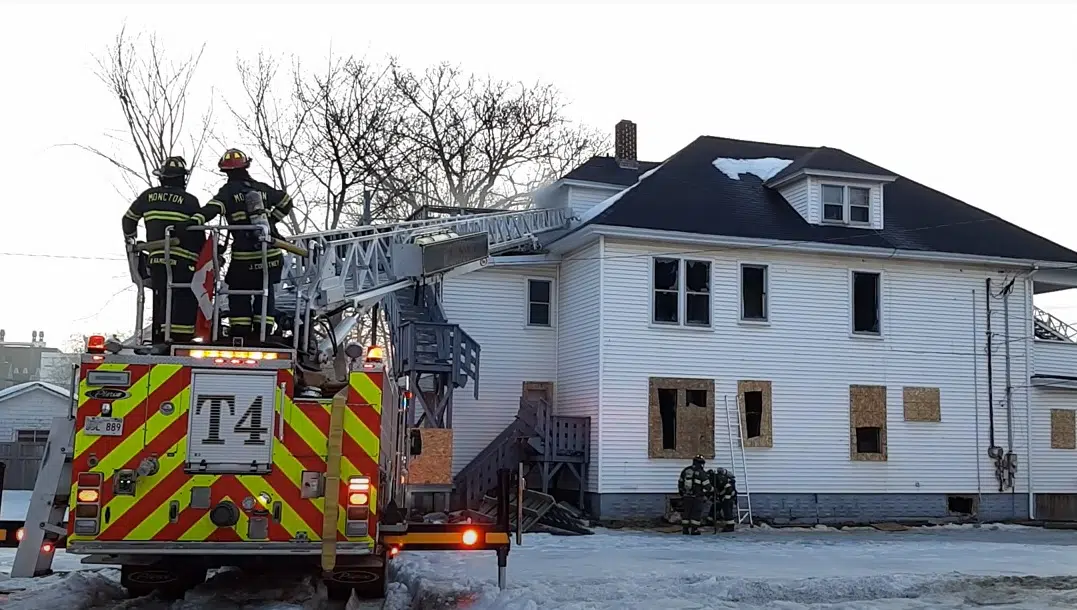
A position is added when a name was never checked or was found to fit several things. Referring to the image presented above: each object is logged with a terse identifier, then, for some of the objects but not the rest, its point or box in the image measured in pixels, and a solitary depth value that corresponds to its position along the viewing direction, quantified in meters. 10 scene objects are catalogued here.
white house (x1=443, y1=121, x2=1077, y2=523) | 21.20
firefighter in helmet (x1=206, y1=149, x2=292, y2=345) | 8.67
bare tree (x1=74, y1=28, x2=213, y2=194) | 27.75
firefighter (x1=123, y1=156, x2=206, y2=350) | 8.55
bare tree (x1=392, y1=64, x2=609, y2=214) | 36.22
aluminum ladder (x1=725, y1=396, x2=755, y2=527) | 21.22
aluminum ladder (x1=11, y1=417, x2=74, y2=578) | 7.63
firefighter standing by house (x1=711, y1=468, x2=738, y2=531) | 19.55
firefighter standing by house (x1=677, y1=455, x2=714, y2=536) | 18.92
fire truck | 7.54
